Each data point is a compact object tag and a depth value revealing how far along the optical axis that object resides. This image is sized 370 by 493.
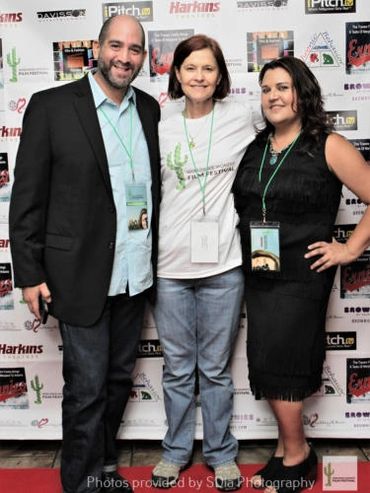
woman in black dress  1.85
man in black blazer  1.80
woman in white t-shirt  1.96
